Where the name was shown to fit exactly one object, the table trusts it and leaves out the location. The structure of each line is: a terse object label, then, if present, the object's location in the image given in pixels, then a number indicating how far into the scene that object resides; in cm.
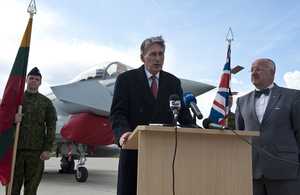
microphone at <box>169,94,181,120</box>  133
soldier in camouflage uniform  323
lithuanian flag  321
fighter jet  627
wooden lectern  120
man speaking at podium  184
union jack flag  335
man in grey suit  215
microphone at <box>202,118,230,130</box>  131
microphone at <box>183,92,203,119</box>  147
